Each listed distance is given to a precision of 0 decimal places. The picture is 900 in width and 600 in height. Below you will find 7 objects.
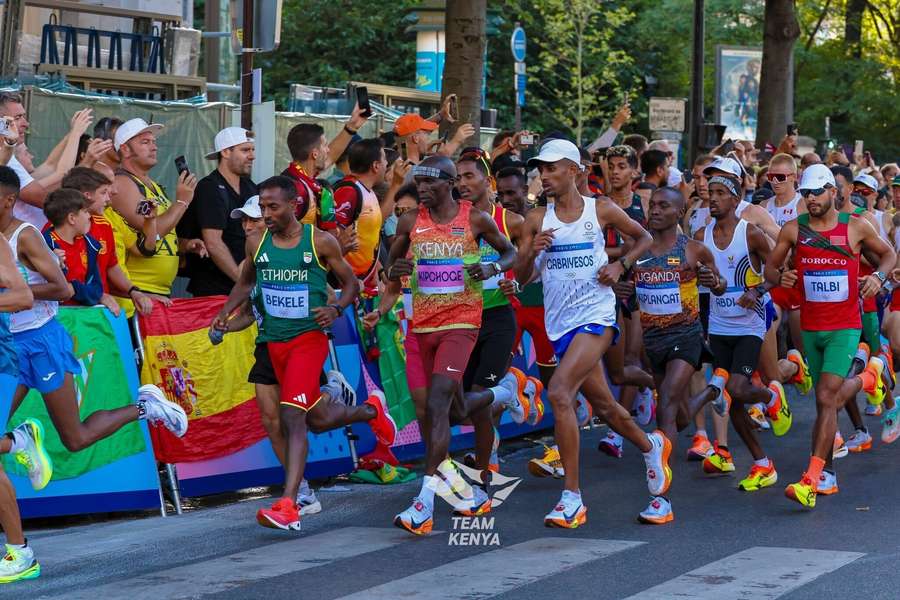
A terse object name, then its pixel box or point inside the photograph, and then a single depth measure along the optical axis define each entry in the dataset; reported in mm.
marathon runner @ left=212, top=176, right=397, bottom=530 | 17453
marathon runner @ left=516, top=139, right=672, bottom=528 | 17594
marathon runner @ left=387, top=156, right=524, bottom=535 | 17891
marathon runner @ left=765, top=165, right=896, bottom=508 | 19828
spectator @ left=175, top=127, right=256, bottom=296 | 20516
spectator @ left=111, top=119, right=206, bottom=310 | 19672
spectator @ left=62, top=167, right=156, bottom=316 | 17844
